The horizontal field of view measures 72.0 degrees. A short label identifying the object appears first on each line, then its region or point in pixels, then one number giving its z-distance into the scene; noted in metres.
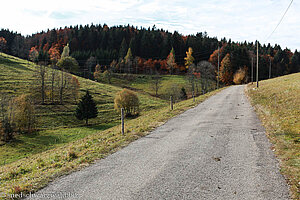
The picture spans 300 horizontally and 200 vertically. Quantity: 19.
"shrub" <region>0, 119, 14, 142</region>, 37.72
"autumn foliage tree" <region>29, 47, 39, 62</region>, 116.04
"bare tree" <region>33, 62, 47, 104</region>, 62.14
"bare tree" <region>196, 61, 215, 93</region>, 95.75
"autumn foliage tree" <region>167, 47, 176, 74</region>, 122.94
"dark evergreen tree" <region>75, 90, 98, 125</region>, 50.56
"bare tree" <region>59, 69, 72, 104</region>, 64.43
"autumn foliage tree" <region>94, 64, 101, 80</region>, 110.33
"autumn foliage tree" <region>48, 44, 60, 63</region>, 125.27
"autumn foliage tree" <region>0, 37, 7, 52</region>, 136.49
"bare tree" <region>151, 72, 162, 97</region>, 92.24
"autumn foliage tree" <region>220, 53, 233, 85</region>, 97.50
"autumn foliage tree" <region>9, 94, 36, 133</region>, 42.75
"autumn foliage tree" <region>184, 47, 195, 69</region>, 123.71
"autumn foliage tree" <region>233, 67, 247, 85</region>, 79.84
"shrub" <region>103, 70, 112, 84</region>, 107.56
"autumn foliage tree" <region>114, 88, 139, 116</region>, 53.66
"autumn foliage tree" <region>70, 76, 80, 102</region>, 67.87
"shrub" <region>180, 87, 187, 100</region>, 79.46
